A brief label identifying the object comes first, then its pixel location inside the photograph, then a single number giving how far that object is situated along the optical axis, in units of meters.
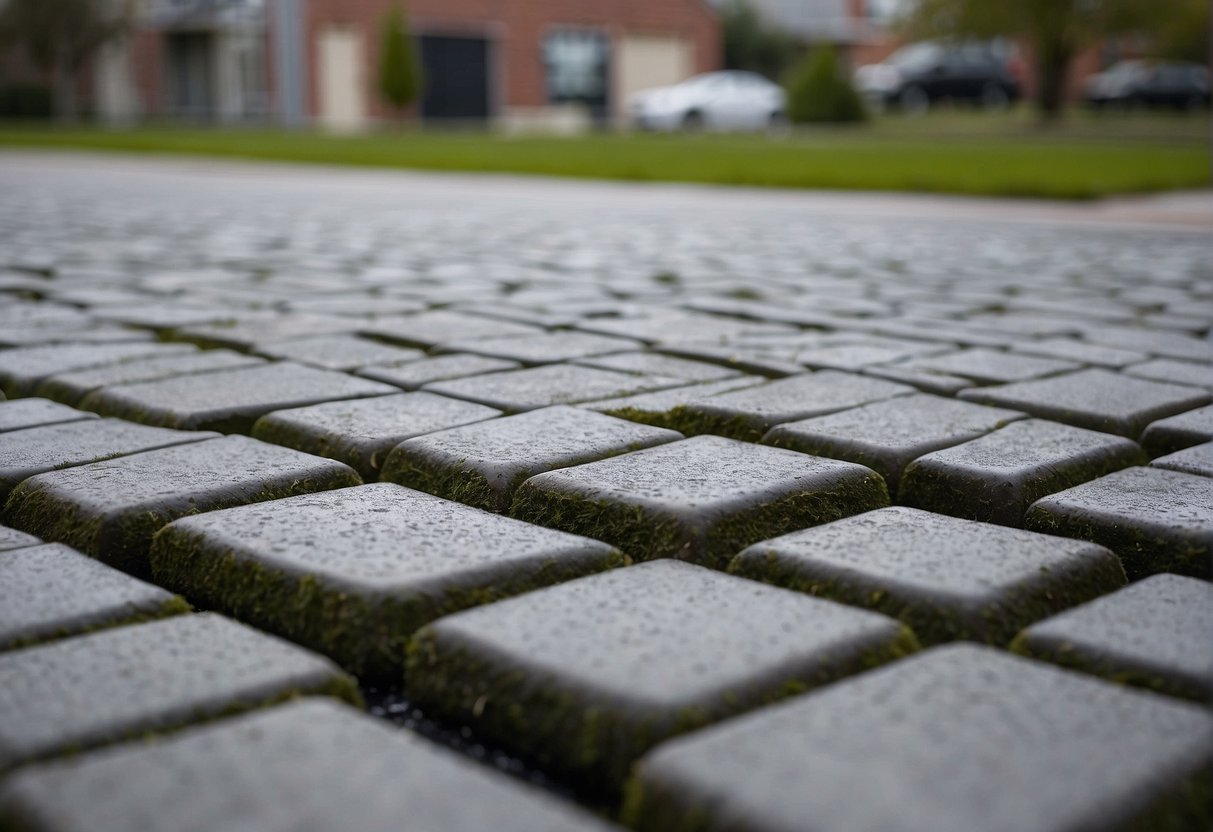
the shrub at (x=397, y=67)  27.88
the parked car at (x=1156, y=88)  33.88
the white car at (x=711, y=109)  30.48
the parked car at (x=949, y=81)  34.09
